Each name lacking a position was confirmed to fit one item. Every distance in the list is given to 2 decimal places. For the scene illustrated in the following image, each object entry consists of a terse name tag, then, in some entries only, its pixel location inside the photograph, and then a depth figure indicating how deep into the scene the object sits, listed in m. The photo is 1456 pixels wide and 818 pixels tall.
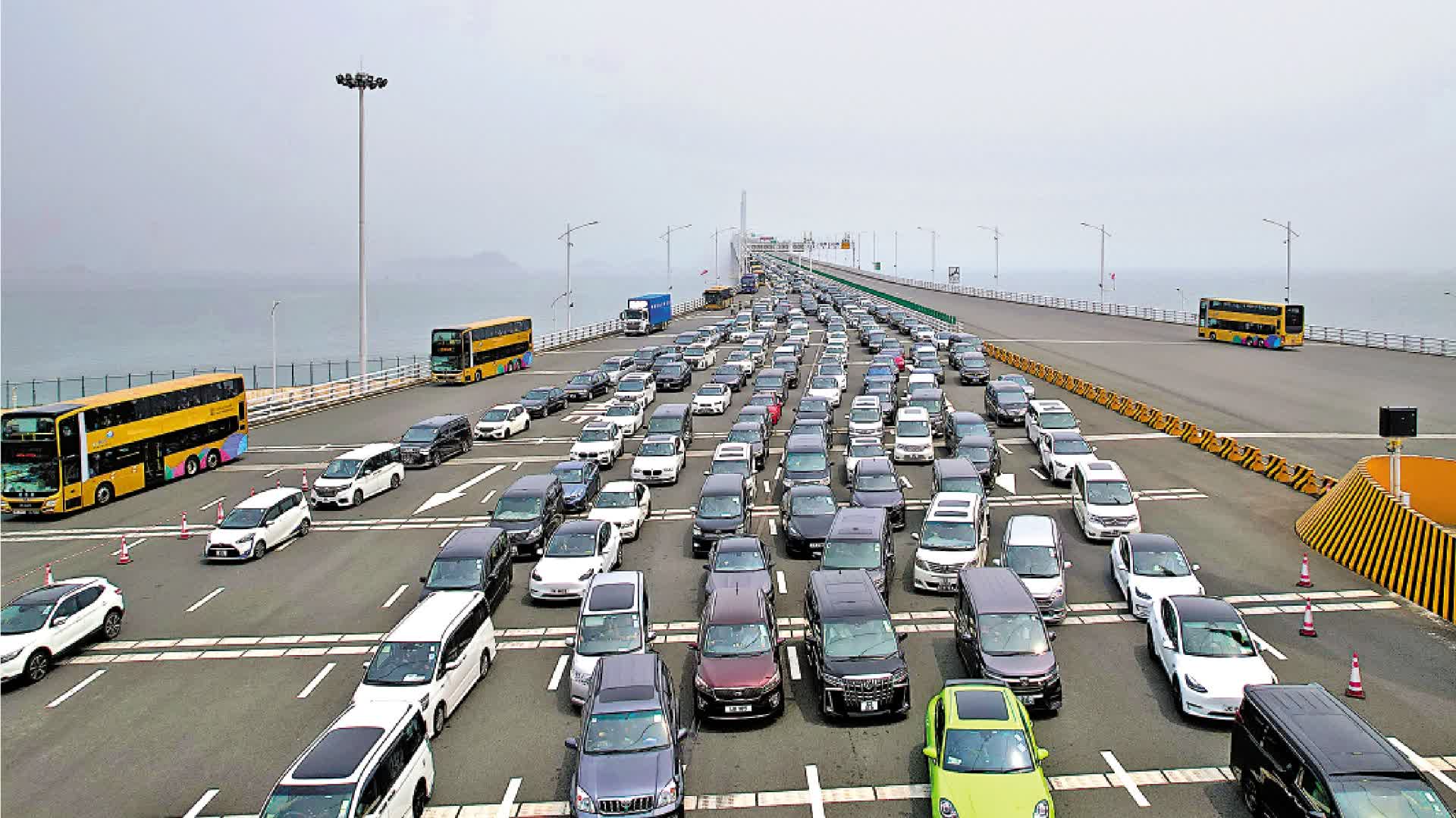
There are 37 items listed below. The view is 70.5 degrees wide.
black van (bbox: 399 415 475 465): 37.19
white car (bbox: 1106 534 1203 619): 20.53
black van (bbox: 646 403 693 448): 37.25
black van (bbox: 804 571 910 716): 16.02
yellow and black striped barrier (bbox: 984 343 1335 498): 31.00
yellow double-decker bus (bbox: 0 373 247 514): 30.44
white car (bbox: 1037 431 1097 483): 32.38
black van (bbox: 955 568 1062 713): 16.09
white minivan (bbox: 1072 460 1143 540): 26.02
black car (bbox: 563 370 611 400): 52.19
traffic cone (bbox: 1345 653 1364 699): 16.69
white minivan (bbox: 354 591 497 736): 15.99
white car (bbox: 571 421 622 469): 35.78
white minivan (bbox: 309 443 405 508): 31.30
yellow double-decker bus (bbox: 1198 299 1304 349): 71.44
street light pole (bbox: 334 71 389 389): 52.60
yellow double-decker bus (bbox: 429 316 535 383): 57.66
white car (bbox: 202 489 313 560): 25.84
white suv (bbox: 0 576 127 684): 18.61
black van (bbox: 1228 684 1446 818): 11.34
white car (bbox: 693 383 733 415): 46.94
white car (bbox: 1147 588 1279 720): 15.84
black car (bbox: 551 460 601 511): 29.59
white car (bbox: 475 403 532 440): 42.12
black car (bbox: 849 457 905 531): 27.34
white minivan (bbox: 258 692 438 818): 12.06
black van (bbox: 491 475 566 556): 25.78
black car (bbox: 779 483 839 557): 25.14
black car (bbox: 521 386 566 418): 47.12
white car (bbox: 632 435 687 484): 33.56
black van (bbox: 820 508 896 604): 21.31
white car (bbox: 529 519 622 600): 22.19
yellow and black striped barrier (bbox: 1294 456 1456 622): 21.05
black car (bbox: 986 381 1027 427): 42.06
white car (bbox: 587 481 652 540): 26.89
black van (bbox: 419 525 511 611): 21.05
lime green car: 12.47
